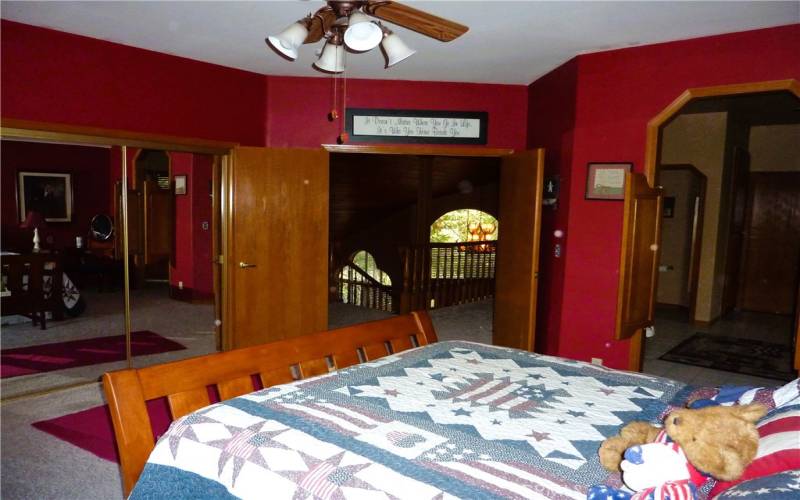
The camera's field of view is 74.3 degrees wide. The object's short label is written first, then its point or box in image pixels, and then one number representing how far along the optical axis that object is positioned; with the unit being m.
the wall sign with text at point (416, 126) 4.70
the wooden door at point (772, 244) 7.18
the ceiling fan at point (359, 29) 2.02
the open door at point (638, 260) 3.50
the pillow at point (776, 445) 1.19
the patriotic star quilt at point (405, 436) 1.30
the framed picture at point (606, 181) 3.80
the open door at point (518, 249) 4.14
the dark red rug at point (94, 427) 2.93
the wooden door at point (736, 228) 6.93
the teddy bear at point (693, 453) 1.19
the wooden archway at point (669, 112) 3.22
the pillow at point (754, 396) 1.55
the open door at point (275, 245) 4.39
